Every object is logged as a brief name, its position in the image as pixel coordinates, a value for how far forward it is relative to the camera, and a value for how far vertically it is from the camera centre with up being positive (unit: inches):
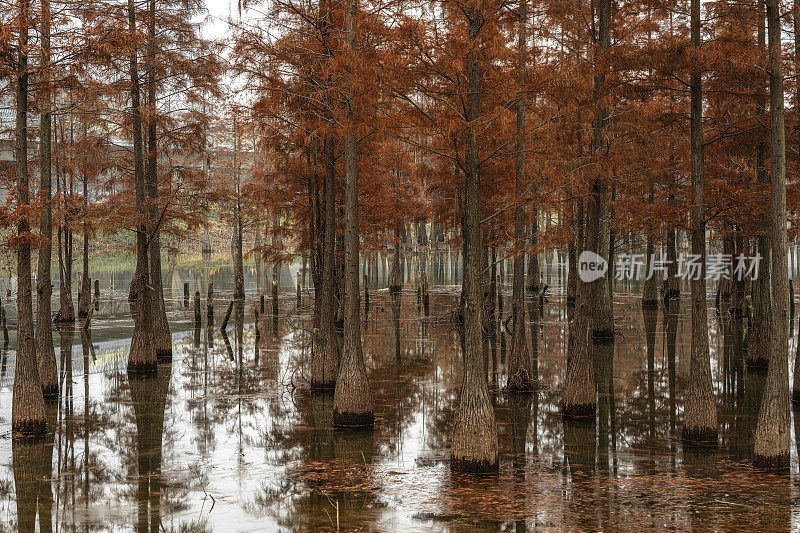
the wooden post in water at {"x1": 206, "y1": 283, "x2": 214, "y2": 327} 1234.4 -54.8
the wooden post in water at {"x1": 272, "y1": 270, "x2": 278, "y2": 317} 1307.8 -41.2
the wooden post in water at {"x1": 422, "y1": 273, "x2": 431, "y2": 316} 1268.5 -44.4
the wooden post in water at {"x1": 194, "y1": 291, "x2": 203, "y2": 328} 1186.3 -58.9
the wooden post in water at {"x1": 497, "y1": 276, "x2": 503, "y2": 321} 1237.3 -46.5
